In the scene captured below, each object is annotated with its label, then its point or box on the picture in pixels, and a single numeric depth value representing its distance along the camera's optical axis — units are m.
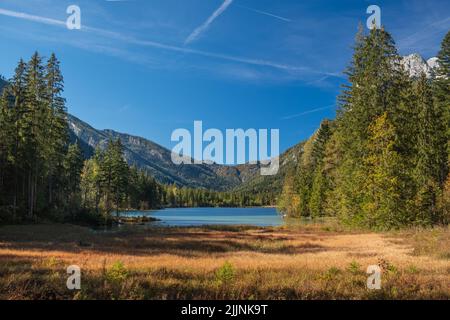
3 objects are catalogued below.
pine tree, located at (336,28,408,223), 44.50
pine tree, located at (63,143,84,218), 81.94
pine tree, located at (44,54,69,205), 57.53
